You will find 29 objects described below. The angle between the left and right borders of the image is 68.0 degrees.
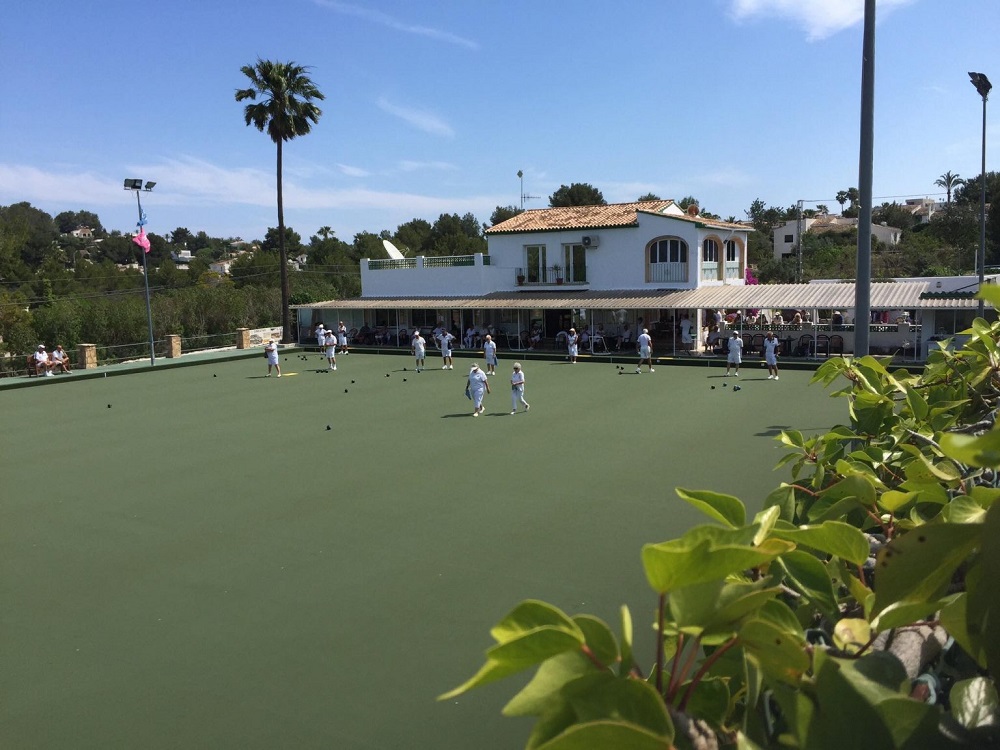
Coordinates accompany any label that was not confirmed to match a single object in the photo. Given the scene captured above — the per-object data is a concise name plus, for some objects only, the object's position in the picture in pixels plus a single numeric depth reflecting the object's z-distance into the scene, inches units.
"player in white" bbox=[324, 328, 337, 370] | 1065.5
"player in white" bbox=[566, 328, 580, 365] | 1082.7
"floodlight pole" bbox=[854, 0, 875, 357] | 343.6
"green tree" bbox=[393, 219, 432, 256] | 3149.6
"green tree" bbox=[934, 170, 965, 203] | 3681.1
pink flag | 1117.9
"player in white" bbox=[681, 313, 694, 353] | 1146.0
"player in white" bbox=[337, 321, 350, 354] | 1316.4
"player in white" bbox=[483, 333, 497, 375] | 962.9
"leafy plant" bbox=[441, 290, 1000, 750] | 37.8
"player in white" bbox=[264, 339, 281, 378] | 995.9
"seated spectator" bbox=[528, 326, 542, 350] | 1295.4
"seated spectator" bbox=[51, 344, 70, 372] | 1070.4
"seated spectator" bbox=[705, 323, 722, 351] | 1145.4
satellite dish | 1551.4
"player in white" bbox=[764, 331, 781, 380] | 876.8
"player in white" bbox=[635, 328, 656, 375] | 971.9
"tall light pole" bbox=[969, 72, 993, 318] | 799.1
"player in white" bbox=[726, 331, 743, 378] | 916.6
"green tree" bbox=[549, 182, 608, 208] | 2869.1
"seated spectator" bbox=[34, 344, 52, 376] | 1045.8
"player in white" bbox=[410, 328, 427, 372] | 1039.0
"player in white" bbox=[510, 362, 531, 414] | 689.6
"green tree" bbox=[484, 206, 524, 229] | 3109.7
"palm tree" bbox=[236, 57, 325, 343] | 1446.9
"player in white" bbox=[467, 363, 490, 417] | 687.7
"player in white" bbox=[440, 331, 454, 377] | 1032.2
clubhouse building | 1072.8
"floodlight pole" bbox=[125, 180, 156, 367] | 1106.1
